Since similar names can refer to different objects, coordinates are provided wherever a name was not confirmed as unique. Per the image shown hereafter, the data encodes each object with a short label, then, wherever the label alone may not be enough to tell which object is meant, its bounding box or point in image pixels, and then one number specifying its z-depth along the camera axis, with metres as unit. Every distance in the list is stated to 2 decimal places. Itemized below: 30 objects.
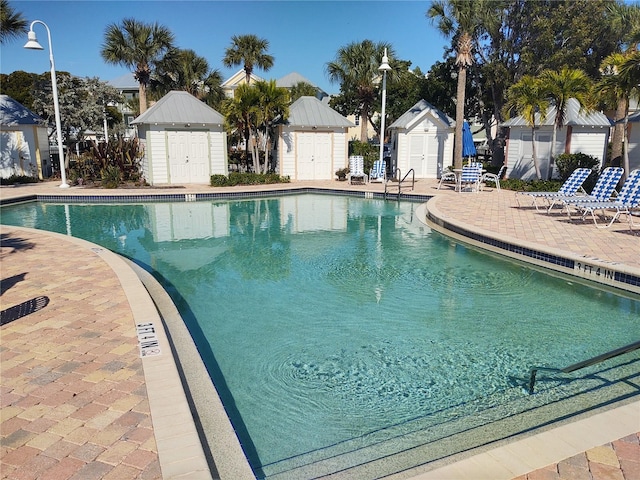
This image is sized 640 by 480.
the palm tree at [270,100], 19.33
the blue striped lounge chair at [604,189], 11.15
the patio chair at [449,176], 18.57
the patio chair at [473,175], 16.84
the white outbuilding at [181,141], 19.69
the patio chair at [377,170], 21.16
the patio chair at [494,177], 17.64
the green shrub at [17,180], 20.22
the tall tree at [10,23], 15.47
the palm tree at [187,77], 23.94
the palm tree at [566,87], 15.16
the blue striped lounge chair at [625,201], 10.03
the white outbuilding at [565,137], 18.34
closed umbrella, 21.59
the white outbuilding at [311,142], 21.92
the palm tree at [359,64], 24.80
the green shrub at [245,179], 20.03
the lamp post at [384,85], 18.50
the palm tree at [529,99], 15.63
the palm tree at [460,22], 17.94
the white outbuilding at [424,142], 22.36
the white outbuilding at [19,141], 20.72
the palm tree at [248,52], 25.91
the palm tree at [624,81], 12.12
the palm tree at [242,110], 19.17
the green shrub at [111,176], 19.38
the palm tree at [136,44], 21.88
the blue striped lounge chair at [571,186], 12.16
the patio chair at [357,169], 20.62
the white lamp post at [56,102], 16.52
